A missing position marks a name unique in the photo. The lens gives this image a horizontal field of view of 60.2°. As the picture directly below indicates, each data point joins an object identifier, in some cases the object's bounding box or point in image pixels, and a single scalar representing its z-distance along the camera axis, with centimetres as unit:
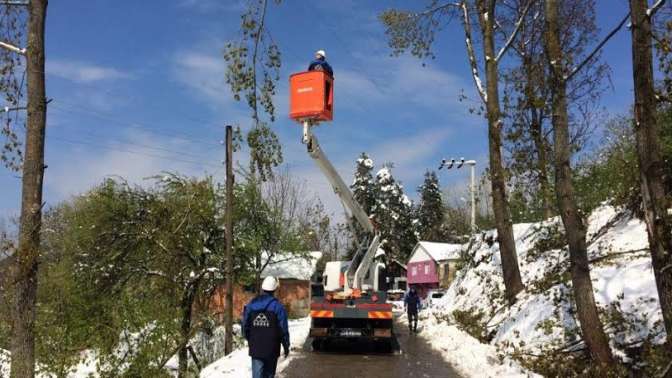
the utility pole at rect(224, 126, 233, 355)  1969
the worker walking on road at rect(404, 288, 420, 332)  1948
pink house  5731
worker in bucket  1220
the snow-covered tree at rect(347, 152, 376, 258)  6794
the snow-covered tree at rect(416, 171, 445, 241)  7612
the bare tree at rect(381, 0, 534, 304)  1609
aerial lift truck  1205
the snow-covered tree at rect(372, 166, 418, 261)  6981
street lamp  3837
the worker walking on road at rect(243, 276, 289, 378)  739
